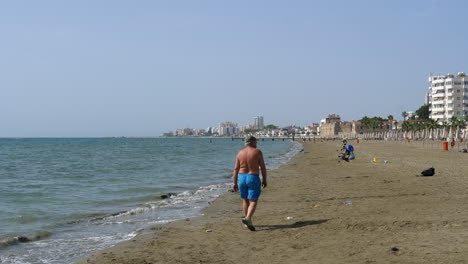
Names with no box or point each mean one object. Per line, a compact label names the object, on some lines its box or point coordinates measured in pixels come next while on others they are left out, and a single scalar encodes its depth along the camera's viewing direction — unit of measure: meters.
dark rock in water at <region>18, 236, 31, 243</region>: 8.88
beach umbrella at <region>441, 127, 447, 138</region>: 89.19
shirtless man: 8.31
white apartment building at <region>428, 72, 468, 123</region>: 111.75
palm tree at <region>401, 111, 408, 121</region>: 149.88
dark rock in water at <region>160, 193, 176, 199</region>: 15.23
